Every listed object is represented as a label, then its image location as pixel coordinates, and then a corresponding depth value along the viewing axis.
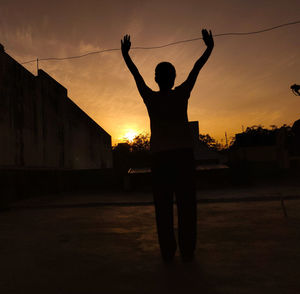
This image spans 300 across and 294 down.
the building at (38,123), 8.95
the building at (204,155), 18.70
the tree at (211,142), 78.38
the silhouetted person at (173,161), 2.52
